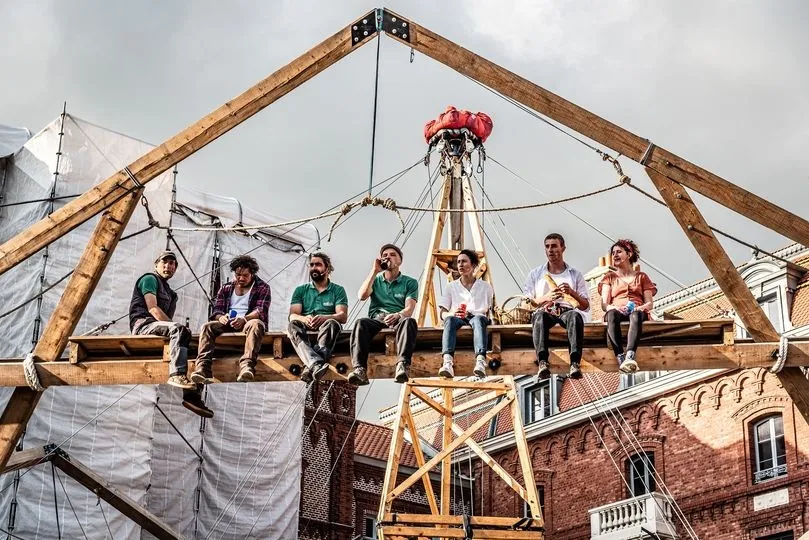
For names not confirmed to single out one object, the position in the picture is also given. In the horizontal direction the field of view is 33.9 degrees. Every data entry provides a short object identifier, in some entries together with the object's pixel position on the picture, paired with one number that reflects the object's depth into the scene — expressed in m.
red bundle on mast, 20.58
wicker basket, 16.64
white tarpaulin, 20.39
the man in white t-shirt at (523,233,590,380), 12.82
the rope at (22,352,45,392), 12.79
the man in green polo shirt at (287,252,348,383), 12.84
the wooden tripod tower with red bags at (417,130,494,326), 19.25
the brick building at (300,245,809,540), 25.88
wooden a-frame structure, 12.67
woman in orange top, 12.79
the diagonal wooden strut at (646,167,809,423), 12.58
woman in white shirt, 12.83
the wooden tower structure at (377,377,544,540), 16.67
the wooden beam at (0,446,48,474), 16.06
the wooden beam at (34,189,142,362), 12.86
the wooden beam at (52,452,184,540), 17.70
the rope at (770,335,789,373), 12.48
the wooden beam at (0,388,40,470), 12.66
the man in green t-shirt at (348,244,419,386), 12.75
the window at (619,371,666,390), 28.59
